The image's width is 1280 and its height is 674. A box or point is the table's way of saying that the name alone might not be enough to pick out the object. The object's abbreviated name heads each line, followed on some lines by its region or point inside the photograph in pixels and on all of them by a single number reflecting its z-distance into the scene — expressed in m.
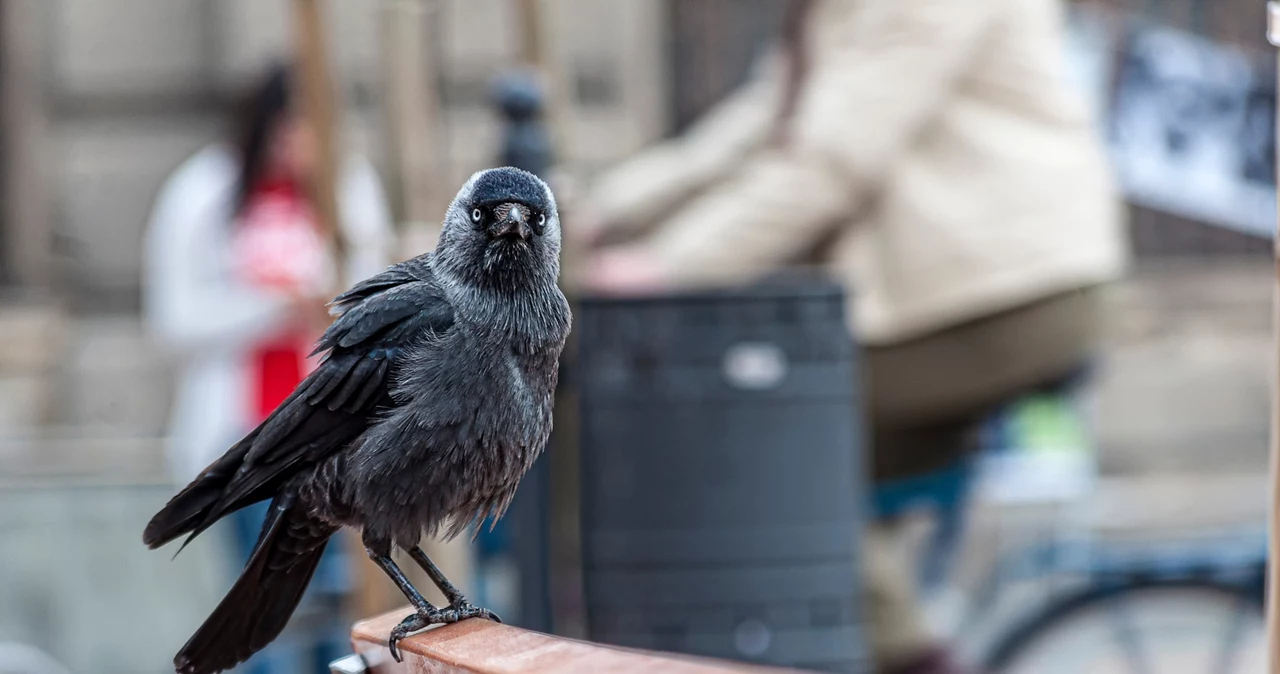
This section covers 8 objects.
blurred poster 16.00
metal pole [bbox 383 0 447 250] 7.29
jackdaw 4.24
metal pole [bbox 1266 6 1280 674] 3.32
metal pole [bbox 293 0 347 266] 7.07
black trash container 6.95
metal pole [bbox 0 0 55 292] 15.68
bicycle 8.80
